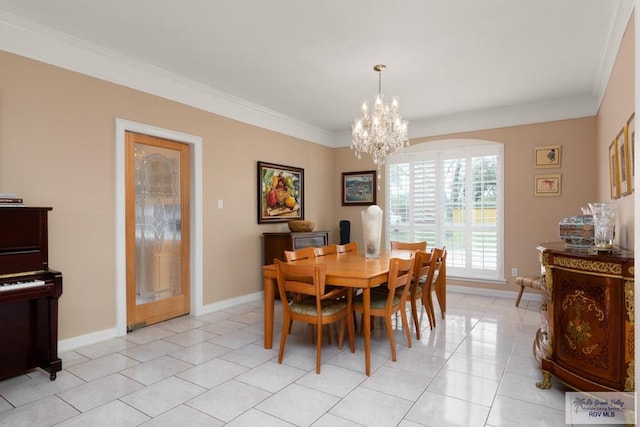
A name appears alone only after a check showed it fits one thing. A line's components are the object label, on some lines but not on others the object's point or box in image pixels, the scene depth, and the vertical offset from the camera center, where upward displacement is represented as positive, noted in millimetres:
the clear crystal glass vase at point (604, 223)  2299 -71
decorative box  2438 -129
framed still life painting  5121 +330
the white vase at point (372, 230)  3676 -167
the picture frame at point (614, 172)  2927 +343
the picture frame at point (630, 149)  2377 +426
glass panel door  3664 -138
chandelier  3533 +834
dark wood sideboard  4902 -395
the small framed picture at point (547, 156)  4816 +759
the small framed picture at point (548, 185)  4809 +373
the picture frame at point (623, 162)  2518 +367
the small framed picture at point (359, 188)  6289 +460
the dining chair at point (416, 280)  3314 -624
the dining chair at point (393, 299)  2809 -729
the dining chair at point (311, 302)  2697 -736
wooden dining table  2695 -480
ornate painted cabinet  1980 -633
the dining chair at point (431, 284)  3543 -716
